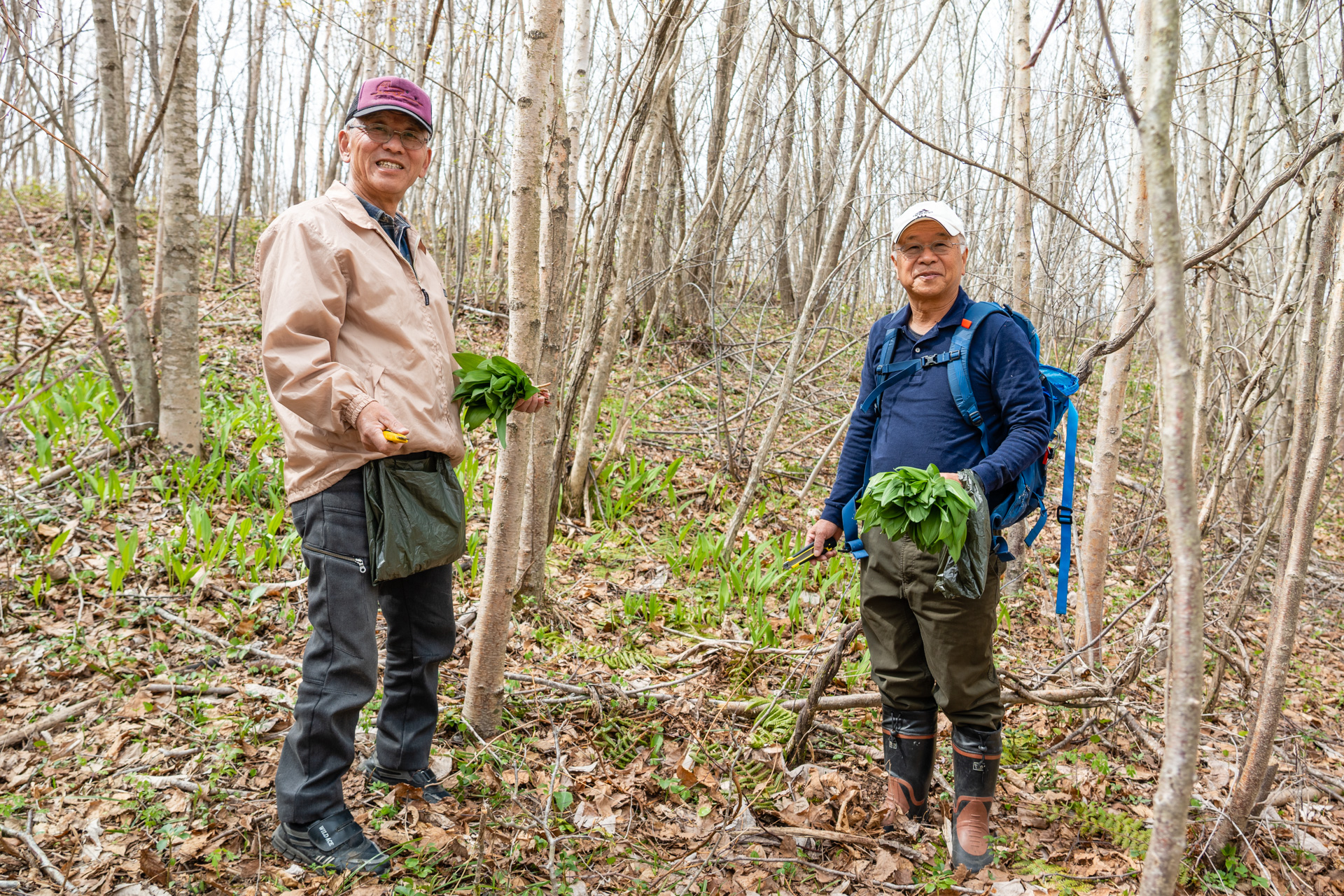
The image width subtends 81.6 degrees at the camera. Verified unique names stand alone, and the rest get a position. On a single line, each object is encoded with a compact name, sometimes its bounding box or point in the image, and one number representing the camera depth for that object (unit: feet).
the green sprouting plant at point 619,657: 11.67
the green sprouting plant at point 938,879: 7.30
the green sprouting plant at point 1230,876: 7.86
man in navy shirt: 7.59
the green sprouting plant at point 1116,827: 8.48
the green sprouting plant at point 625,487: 17.58
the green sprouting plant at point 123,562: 11.45
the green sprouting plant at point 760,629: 12.26
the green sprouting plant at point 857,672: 11.69
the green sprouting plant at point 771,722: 9.96
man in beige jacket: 6.51
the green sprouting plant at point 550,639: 11.84
